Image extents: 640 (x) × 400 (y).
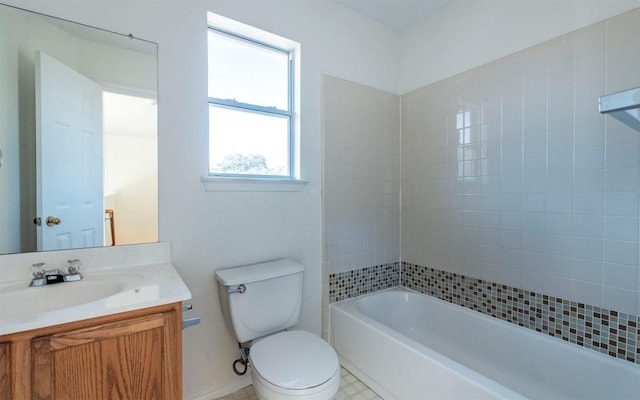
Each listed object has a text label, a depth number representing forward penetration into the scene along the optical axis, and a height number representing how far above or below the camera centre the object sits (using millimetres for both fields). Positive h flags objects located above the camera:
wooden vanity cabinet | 860 -501
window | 1791 +594
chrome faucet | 1188 -309
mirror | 1252 +290
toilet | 1243 -730
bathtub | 1395 -887
